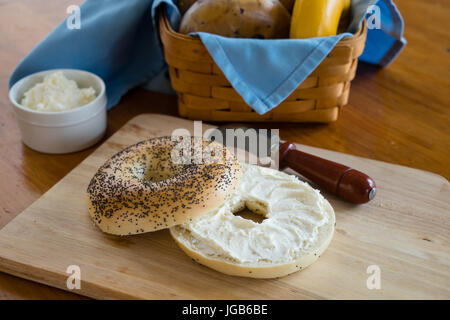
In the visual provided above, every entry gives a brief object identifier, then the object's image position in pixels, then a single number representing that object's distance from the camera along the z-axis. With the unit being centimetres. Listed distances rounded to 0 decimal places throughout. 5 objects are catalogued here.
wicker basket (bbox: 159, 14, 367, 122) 43
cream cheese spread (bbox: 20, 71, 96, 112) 43
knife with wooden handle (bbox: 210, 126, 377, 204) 38
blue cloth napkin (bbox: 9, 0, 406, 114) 42
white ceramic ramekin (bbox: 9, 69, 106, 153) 43
